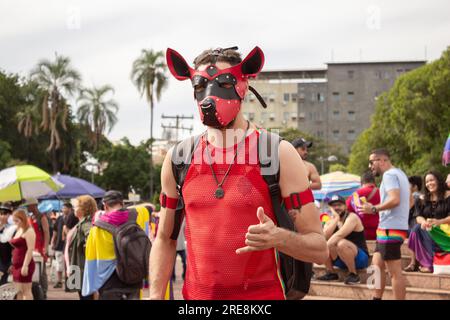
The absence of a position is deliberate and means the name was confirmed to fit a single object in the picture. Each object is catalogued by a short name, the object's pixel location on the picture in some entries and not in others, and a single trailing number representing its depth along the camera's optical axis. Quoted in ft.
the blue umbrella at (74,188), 78.89
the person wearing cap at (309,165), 25.16
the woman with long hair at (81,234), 31.32
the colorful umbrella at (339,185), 68.59
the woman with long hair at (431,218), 30.27
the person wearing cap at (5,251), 35.60
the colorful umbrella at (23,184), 50.47
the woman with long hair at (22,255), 34.94
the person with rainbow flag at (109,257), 27.50
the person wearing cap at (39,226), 41.67
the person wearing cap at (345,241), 33.17
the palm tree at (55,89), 161.58
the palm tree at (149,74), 161.48
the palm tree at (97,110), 177.68
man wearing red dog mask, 10.00
